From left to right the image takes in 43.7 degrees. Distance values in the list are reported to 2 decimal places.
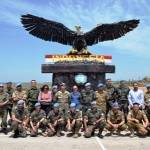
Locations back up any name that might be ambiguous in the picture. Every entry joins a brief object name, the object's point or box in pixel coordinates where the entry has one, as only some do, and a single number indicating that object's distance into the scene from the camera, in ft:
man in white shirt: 17.40
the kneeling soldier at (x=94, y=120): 16.62
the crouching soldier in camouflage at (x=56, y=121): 16.78
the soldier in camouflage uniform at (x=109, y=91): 17.80
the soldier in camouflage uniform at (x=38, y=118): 16.87
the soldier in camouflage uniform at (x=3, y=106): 17.34
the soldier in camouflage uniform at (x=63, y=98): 17.46
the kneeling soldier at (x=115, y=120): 16.83
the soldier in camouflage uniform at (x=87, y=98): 17.45
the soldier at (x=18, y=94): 17.37
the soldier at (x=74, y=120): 16.76
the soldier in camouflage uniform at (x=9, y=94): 17.54
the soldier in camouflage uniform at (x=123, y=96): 17.91
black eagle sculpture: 22.81
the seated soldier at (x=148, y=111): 17.20
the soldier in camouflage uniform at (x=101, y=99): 17.59
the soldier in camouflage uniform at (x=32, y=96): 17.62
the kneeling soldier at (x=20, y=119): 16.52
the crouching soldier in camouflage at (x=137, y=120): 16.70
